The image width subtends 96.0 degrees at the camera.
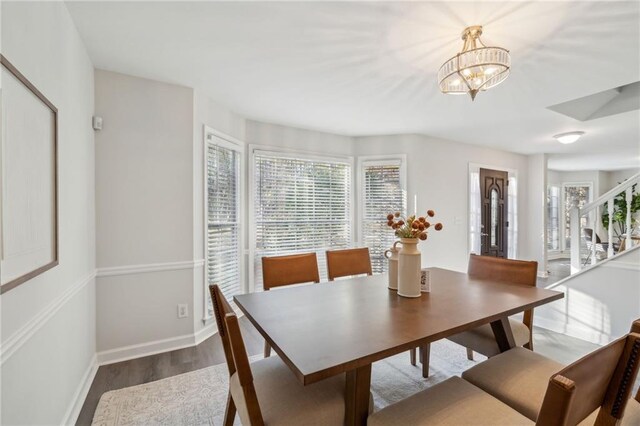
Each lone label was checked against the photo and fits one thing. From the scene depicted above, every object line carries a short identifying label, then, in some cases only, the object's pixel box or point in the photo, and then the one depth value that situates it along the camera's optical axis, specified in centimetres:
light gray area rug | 178
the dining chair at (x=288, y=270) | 220
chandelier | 165
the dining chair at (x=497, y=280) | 184
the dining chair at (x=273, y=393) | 106
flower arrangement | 168
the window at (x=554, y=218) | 789
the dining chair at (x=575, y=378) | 80
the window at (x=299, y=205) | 366
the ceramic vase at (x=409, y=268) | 167
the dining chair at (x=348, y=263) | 248
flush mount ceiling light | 405
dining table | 106
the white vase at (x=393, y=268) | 188
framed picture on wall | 105
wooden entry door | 508
